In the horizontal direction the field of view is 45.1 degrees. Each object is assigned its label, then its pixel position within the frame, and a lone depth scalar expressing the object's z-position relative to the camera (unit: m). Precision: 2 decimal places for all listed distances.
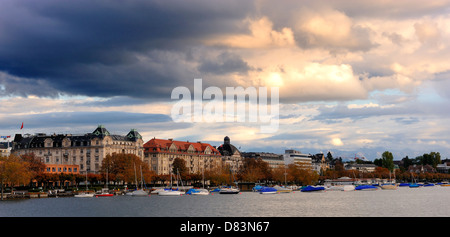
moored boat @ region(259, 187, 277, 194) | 182.85
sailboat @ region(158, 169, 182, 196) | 166.25
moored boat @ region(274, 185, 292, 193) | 194.98
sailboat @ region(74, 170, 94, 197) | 151.89
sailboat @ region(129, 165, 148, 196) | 159.70
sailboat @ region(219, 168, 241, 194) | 180.00
